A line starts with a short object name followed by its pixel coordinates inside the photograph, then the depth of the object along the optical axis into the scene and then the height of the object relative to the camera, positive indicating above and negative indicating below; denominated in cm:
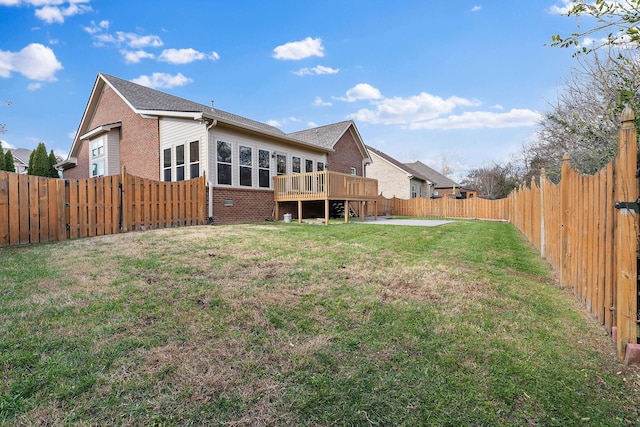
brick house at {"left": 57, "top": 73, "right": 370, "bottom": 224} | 1203 +256
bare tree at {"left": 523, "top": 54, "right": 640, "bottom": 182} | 524 +194
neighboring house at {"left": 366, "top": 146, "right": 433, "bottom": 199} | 2956 +266
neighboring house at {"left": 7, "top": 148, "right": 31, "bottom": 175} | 3825 +635
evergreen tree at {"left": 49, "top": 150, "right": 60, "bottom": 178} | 2391 +275
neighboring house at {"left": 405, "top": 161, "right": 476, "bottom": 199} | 3903 +270
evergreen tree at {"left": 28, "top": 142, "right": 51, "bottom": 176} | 2319 +325
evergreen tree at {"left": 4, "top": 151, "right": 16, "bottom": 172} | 2448 +345
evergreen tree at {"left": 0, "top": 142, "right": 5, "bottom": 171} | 2380 +356
